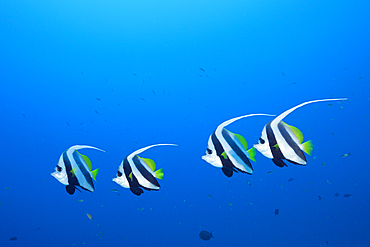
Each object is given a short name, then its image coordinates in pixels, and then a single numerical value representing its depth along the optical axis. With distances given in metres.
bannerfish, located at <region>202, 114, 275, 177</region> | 2.13
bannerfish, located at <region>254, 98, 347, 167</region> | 1.93
